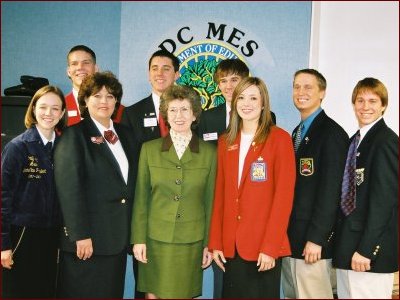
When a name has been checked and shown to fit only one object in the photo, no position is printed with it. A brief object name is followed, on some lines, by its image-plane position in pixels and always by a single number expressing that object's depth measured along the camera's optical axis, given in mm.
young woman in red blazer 2184
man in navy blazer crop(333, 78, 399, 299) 2309
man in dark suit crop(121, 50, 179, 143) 2976
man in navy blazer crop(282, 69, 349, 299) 2371
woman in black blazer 2271
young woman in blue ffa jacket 2393
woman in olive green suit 2312
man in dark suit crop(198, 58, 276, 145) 3027
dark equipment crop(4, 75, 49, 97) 3611
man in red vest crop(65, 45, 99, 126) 3205
